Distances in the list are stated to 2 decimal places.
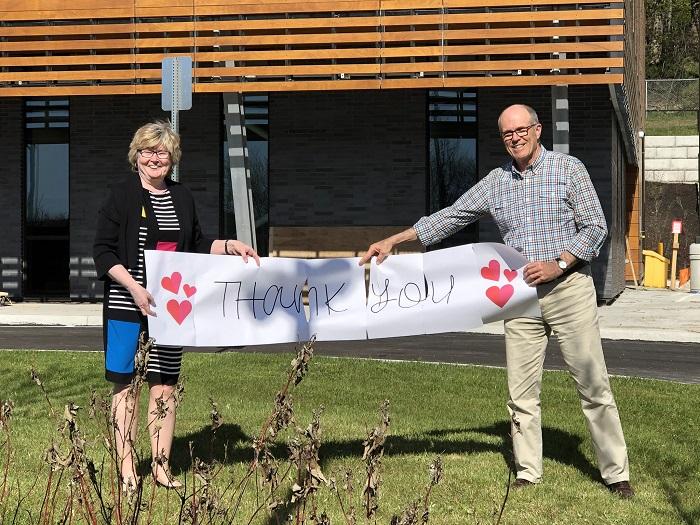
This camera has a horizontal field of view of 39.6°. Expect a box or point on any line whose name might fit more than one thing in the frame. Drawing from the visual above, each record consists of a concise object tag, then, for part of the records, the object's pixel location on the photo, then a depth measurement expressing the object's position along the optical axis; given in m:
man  5.22
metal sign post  10.30
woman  4.97
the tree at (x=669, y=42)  61.59
